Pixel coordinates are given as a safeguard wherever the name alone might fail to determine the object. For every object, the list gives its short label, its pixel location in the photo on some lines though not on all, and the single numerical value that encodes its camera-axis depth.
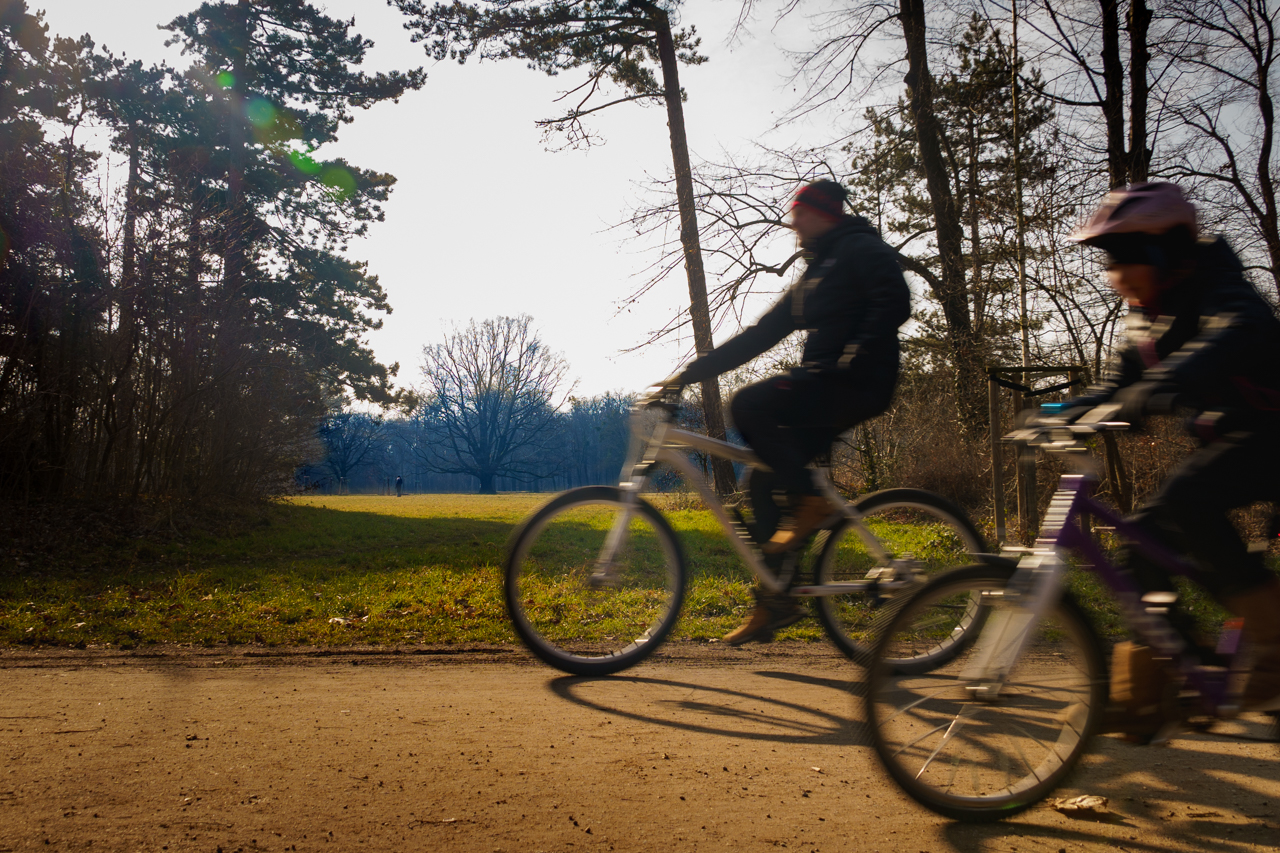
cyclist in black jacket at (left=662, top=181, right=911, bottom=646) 3.26
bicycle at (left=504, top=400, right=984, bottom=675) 3.61
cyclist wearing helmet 2.22
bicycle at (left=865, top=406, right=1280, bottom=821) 2.21
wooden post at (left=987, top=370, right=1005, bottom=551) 8.95
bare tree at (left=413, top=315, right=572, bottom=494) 54.97
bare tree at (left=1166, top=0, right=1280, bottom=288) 12.17
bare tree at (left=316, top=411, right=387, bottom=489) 69.56
